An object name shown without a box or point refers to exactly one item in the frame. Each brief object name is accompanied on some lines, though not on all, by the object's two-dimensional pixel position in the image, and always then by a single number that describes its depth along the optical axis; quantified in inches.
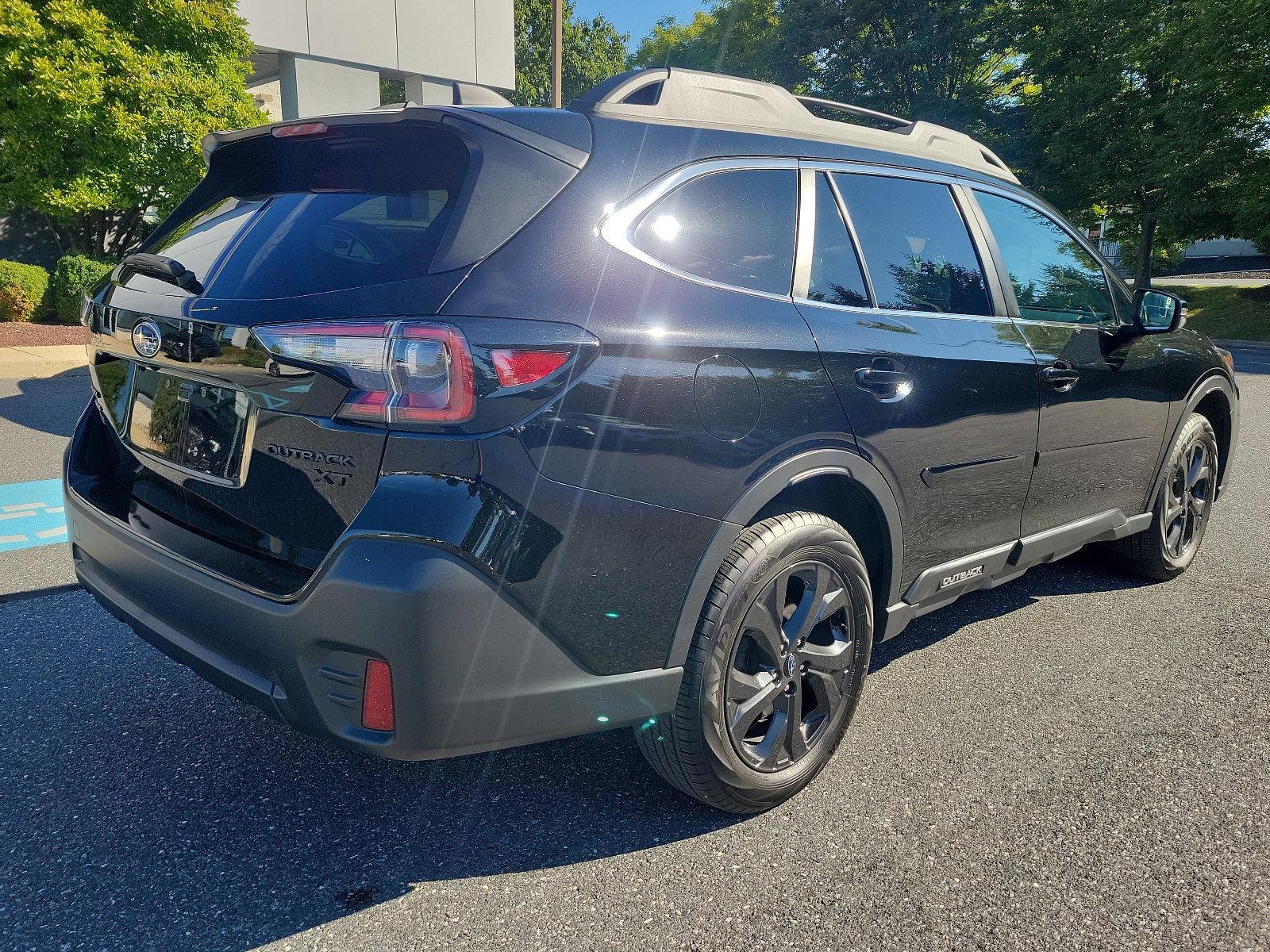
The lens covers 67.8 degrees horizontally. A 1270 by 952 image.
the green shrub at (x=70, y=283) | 511.5
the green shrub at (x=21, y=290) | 496.4
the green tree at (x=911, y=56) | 1235.9
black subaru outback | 74.0
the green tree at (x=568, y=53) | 2020.2
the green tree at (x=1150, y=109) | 867.4
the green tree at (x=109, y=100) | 479.2
